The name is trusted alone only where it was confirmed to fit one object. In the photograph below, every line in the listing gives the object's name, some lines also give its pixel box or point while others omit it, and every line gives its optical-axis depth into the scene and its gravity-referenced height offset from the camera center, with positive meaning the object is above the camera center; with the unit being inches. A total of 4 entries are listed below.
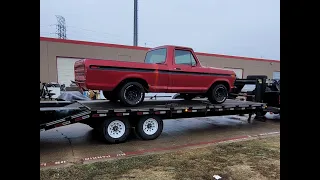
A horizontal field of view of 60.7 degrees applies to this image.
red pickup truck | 285.7 +11.8
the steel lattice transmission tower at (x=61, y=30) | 1663.5 +347.9
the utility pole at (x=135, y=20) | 1293.1 +317.7
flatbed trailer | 273.6 -30.8
